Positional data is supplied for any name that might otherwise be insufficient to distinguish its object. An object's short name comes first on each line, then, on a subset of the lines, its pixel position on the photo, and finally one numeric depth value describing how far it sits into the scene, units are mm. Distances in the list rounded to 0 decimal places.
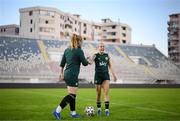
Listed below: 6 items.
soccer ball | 7336
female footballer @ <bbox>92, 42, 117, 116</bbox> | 7816
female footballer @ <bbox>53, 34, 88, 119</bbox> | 7066
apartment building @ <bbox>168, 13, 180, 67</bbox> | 67562
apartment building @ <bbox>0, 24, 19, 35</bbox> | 56094
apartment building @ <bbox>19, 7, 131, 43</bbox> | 56094
